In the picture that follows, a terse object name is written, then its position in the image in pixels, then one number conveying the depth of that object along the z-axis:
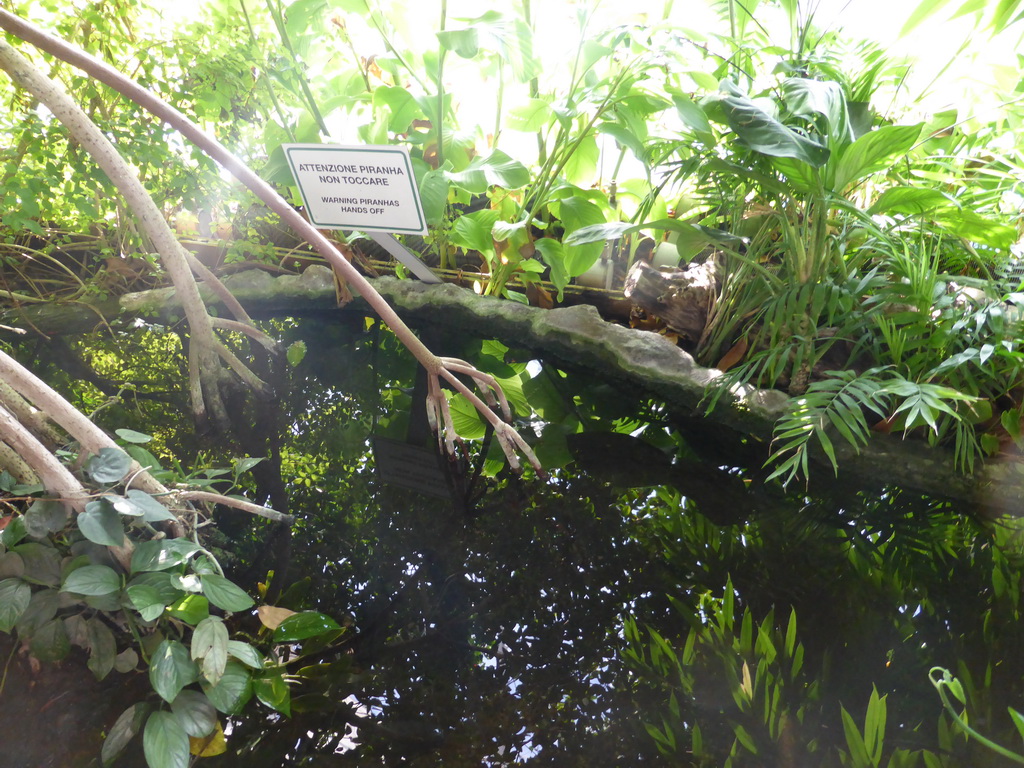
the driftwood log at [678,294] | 1.62
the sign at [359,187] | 1.24
